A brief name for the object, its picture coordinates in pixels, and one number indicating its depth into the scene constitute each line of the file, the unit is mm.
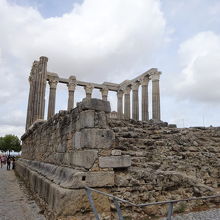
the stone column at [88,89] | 25331
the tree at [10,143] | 52719
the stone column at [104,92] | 26517
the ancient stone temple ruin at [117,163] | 4020
